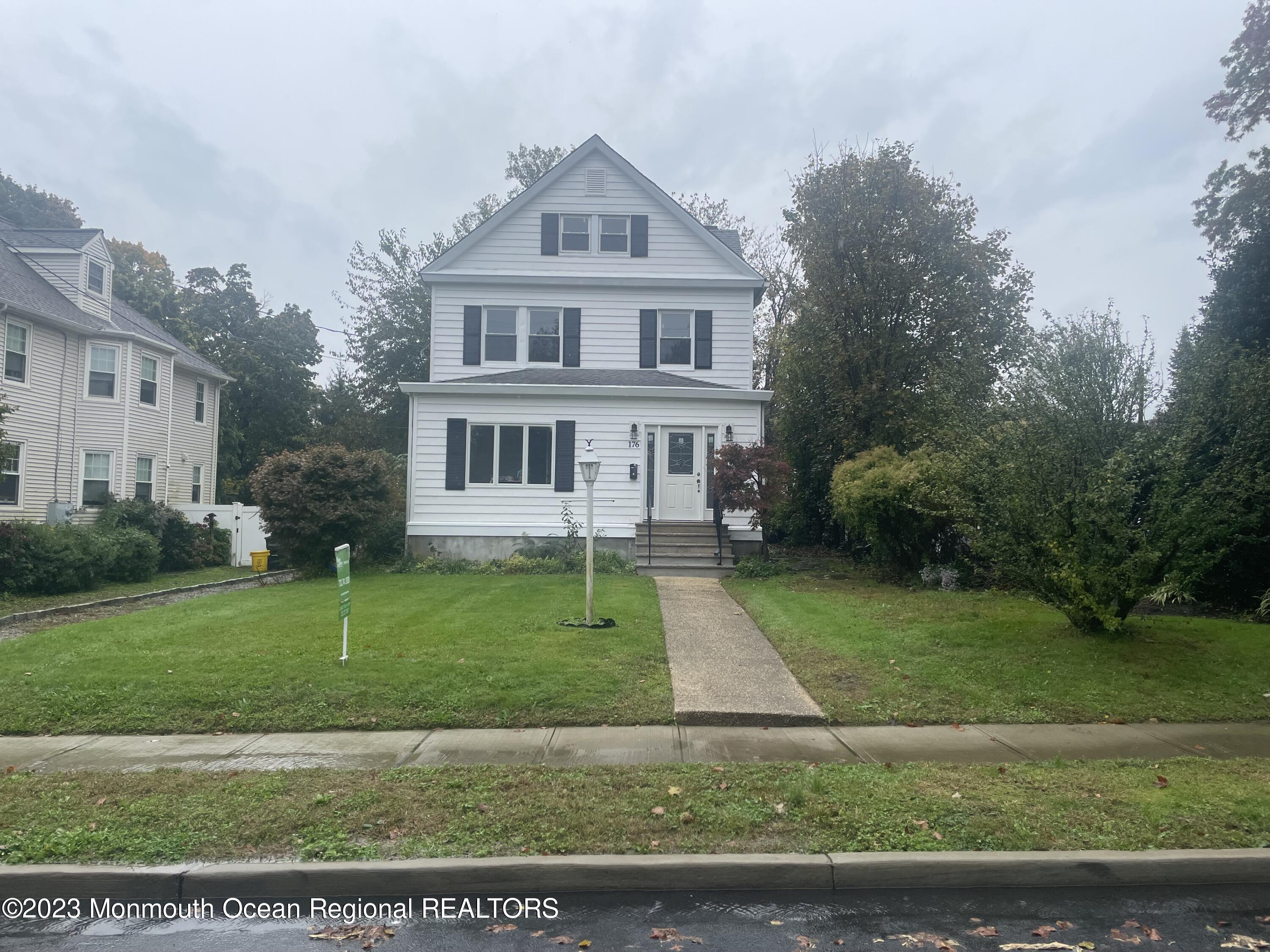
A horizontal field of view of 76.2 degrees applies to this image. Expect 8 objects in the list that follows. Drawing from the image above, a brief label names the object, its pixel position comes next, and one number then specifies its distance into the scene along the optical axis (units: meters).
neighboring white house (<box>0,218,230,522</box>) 20.94
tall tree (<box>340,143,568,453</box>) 37.03
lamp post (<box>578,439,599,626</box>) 10.82
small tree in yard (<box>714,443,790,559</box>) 16.72
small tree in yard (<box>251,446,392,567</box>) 17.48
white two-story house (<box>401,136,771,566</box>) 18.97
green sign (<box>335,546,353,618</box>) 8.91
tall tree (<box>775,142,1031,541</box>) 20.52
